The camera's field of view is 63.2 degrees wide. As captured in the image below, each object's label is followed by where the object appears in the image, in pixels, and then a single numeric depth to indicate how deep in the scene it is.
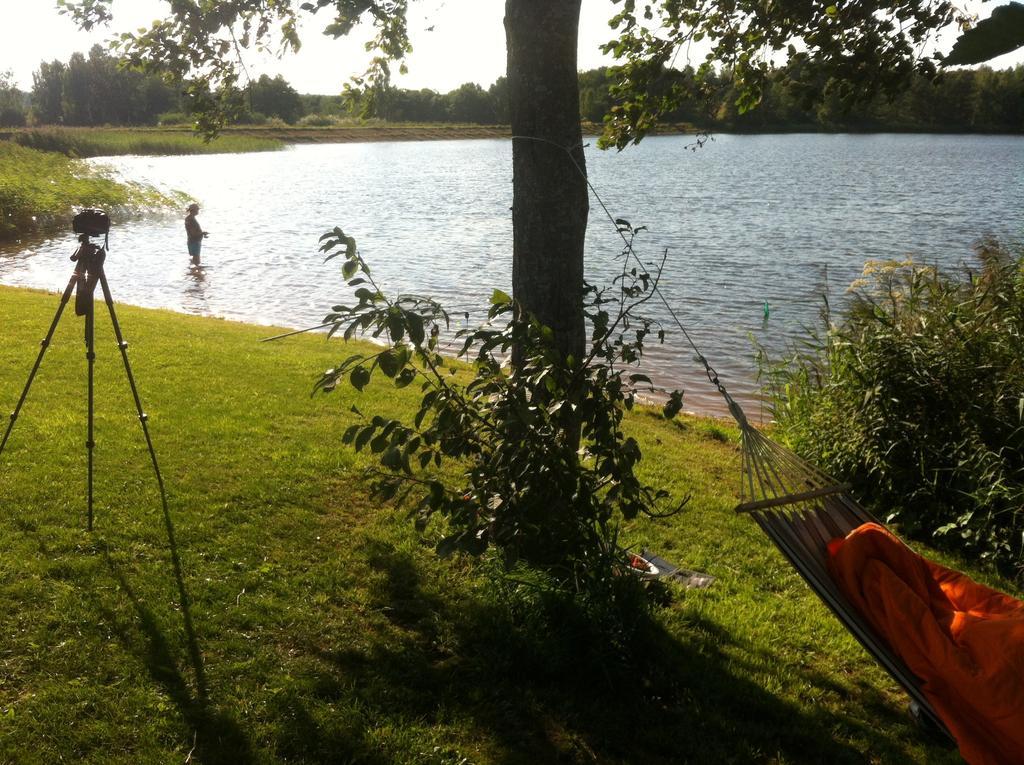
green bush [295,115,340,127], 84.88
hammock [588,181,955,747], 3.09
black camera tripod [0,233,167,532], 3.99
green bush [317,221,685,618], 3.02
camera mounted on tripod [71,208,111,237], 4.02
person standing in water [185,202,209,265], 17.59
